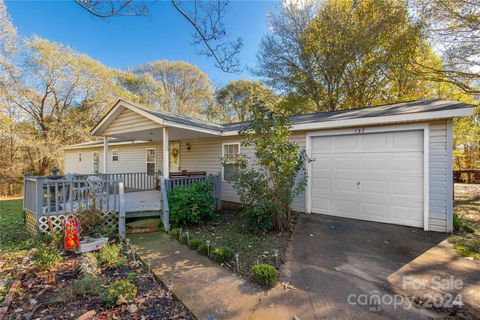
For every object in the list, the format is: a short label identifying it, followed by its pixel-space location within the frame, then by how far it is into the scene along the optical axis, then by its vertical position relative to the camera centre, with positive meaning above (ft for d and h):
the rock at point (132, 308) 8.31 -5.67
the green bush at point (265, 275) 9.80 -5.21
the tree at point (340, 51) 35.19 +19.32
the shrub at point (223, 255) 12.35 -5.38
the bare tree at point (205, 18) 12.41 +8.40
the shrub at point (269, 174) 15.85 -1.15
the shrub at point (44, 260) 11.09 -5.17
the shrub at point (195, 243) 14.28 -5.52
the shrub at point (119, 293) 8.58 -5.35
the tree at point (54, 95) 48.24 +15.34
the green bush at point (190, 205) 18.51 -4.00
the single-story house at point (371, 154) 15.85 +0.37
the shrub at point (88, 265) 10.83 -5.43
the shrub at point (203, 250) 13.44 -5.56
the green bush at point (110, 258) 12.04 -5.52
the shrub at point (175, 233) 16.58 -5.66
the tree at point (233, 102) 67.10 +17.68
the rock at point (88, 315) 7.77 -5.58
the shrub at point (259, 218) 16.35 -4.61
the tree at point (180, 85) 72.64 +23.95
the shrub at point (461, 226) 16.06 -4.99
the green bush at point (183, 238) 15.48 -5.65
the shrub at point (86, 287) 9.24 -5.46
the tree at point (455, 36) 24.77 +14.47
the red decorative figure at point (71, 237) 13.75 -4.90
